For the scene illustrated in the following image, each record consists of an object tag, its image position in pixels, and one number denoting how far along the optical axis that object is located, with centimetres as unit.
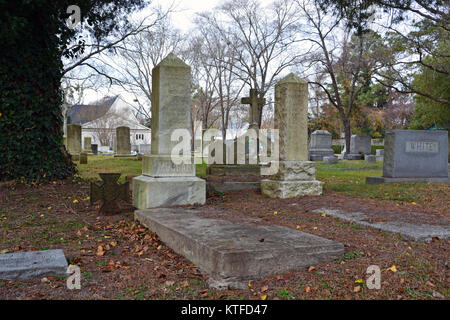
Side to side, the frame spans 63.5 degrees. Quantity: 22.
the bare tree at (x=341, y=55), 2425
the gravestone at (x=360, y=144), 2641
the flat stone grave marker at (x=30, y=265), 308
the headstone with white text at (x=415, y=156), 1018
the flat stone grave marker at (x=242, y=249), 300
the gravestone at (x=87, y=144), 3549
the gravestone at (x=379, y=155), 2438
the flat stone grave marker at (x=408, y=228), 401
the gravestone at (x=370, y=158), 2195
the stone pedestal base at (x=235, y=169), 1013
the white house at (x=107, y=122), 4531
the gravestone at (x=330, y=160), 2095
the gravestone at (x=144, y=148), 3316
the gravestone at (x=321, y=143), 2573
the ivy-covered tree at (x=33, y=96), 779
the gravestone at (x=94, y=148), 3252
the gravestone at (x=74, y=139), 2092
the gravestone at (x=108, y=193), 596
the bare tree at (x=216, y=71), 2748
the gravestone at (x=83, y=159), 1725
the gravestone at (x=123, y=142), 2320
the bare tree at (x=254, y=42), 2605
